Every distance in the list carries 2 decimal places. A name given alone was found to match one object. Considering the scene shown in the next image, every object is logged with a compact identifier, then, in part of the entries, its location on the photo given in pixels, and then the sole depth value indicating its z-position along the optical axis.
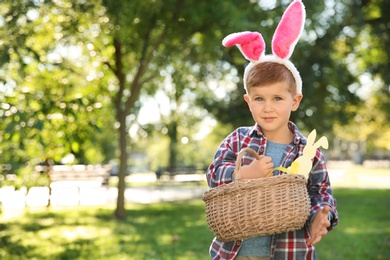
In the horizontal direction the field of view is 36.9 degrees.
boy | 2.85
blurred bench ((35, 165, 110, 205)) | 16.66
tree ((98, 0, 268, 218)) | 10.10
